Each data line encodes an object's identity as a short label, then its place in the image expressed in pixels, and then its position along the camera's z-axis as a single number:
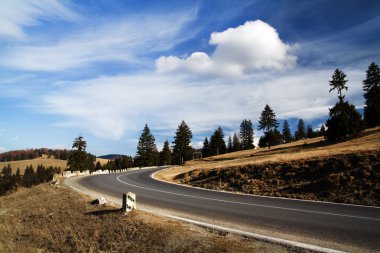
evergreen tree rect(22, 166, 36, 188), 116.59
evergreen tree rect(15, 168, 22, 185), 122.81
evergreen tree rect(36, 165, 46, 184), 127.20
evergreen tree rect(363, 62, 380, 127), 66.88
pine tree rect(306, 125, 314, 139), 130.29
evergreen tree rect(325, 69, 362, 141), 52.56
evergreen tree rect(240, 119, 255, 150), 125.81
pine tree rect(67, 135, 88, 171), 78.31
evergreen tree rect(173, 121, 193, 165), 89.94
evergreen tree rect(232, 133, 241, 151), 122.16
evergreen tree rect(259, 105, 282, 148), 82.75
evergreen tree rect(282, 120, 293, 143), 138.50
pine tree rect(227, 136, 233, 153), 128.62
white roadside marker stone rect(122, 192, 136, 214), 12.69
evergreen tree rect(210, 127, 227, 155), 116.62
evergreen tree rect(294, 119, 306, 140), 146.12
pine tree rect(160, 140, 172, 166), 110.79
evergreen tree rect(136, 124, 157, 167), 95.19
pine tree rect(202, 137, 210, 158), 121.75
